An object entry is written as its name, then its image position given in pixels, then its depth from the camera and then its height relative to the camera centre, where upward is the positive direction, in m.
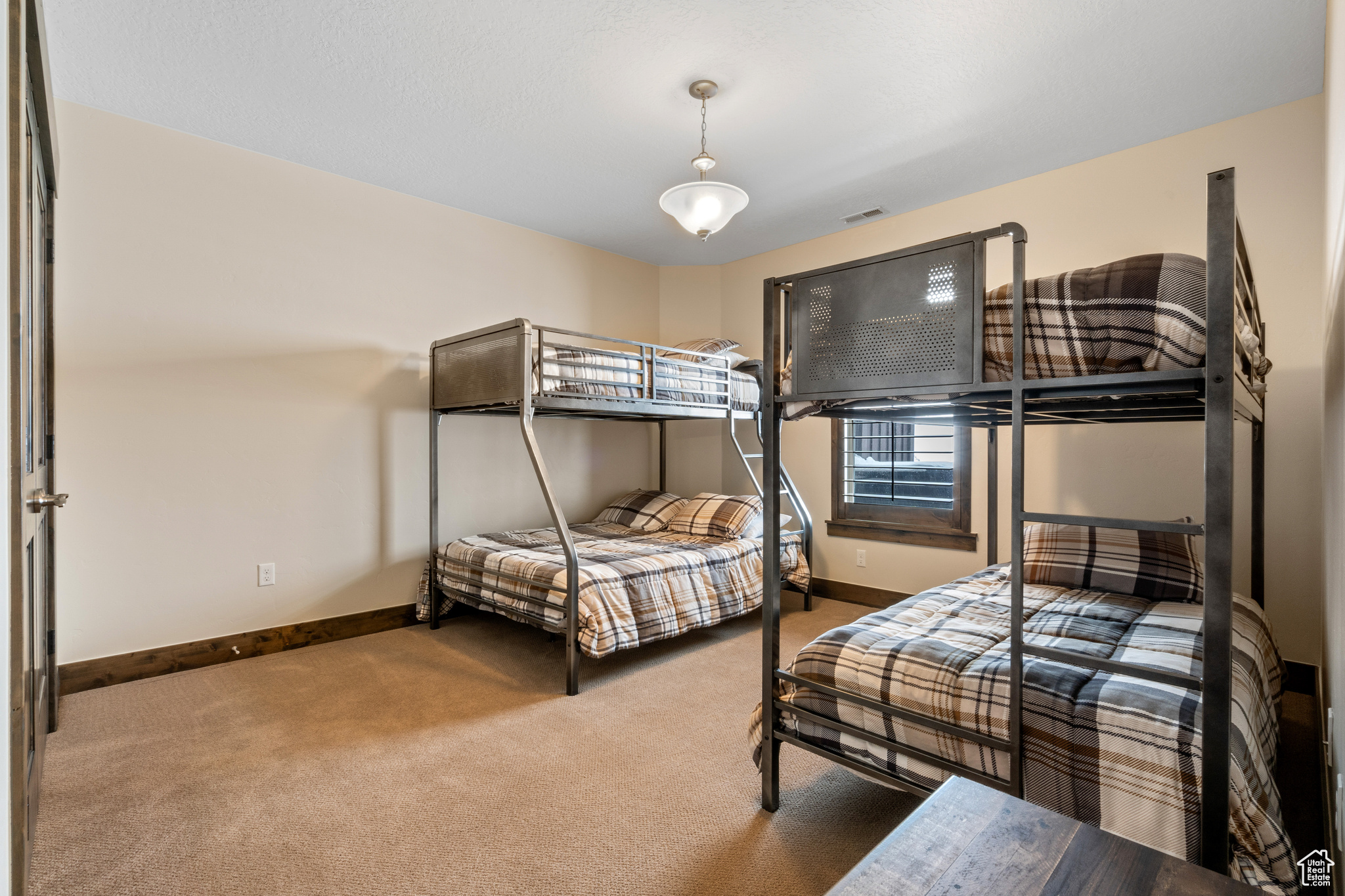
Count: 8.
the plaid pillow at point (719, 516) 3.72 -0.44
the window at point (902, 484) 3.63 -0.24
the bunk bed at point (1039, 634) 1.08 -0.51
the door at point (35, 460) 1.39 -0.04
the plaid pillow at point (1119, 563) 2.23 -0.45
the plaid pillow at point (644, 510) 4.17 -0.45
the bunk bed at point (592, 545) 2.77 -0.57
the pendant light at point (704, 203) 2.54 +1.02
